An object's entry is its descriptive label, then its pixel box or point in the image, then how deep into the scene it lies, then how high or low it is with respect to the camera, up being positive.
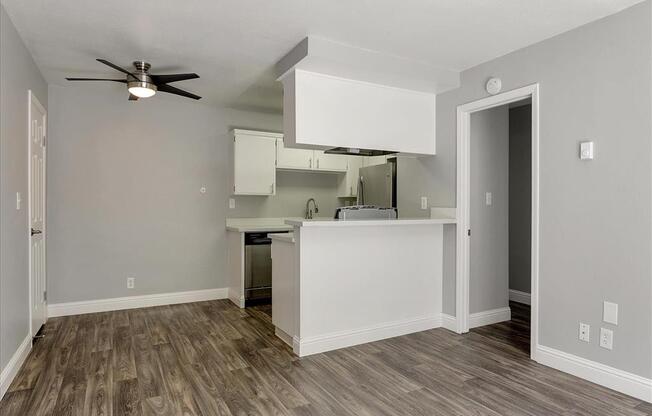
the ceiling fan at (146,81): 3.38 +1.07
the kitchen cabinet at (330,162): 5.55 +0.62
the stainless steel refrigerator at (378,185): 5.21 +0.28
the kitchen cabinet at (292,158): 5.26 +0.64
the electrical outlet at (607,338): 2.60 -0.87
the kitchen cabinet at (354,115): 3.35 +0.82
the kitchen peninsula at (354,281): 3.20 -0.65
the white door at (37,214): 3.32 -0.07
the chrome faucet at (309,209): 5.75 -0.04
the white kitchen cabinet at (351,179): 5.90 +0.39
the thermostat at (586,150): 2.70 +0.37
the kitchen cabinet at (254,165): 4.98 +0.52
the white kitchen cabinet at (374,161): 5.68 +0.66
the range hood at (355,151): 3.70 +0.52
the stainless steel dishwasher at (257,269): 4.77 -0.77
